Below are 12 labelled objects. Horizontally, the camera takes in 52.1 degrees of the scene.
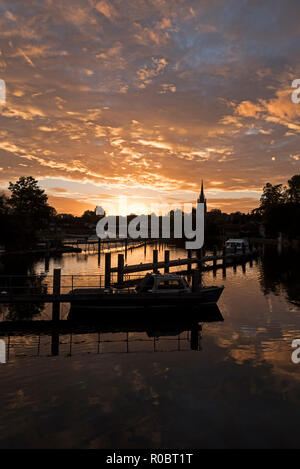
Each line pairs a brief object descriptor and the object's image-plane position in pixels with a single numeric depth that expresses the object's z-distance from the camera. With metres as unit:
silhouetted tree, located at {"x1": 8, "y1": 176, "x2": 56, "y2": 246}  95.03
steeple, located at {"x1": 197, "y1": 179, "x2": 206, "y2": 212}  181.75
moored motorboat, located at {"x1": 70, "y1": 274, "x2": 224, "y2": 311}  21.27
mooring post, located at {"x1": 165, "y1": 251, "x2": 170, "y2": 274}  42.47
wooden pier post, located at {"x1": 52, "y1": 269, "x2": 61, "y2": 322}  20.47
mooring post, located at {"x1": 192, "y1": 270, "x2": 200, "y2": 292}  22.33
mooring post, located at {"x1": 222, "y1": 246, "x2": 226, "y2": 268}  51.30
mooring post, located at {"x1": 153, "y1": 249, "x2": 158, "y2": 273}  41.38
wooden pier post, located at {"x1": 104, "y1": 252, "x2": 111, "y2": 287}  31.18
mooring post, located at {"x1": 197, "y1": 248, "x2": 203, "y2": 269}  51.03
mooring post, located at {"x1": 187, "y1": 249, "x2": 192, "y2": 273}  47.62
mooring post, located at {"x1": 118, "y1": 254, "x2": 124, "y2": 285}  32.89
